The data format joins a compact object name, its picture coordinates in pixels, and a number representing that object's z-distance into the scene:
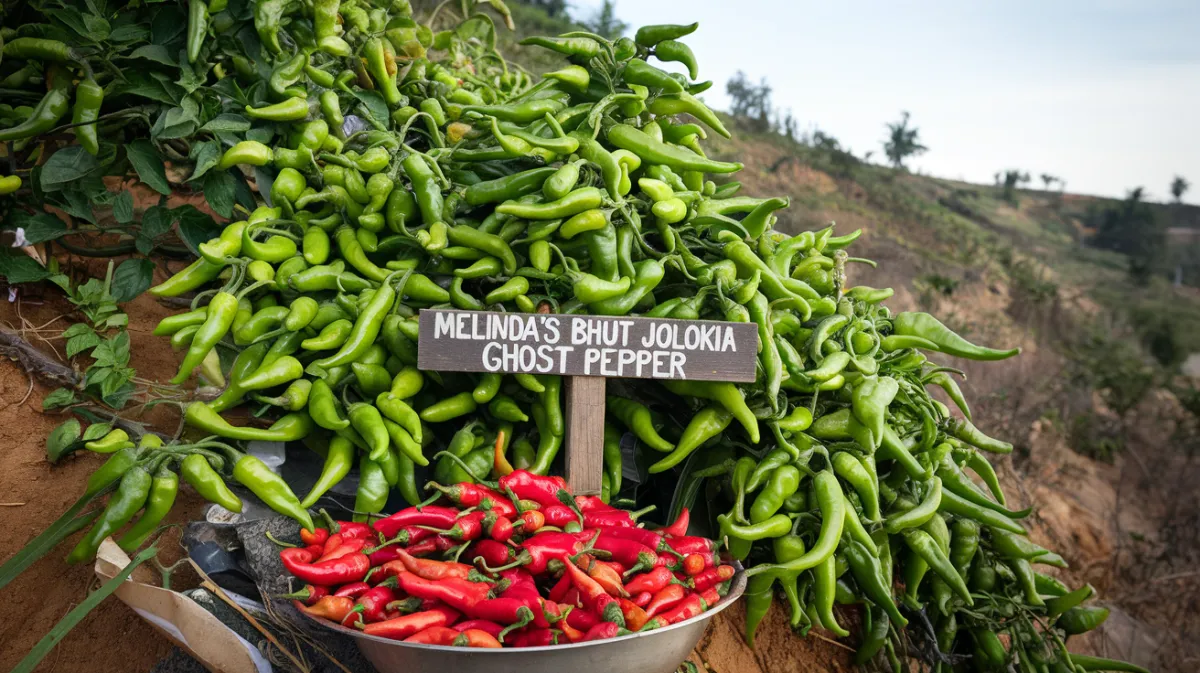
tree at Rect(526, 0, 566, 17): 14.56
